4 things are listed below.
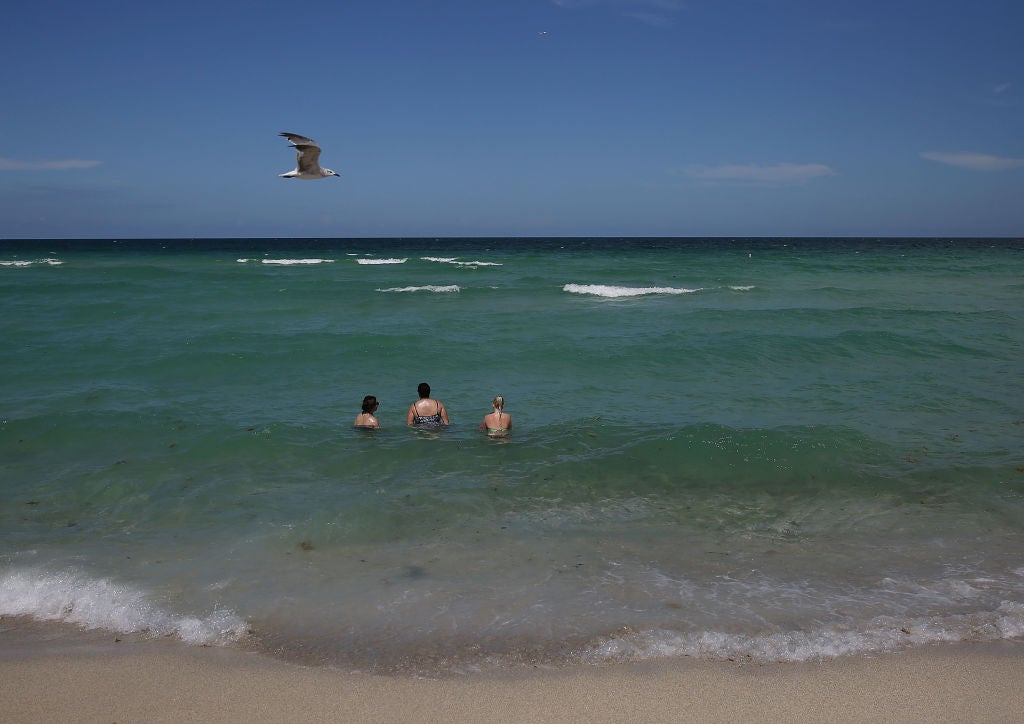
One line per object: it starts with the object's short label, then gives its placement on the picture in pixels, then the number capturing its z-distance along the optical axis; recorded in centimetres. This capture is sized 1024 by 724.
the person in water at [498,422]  902
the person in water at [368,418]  929
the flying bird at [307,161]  1062
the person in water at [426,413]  949
